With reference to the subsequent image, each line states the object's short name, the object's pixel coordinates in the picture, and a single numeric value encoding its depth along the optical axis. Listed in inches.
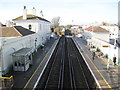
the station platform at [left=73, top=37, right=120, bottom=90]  447.3
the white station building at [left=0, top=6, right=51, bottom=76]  524.2
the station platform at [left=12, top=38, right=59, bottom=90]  442.9
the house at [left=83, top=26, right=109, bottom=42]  1338.6
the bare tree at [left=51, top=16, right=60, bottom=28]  3960.6
